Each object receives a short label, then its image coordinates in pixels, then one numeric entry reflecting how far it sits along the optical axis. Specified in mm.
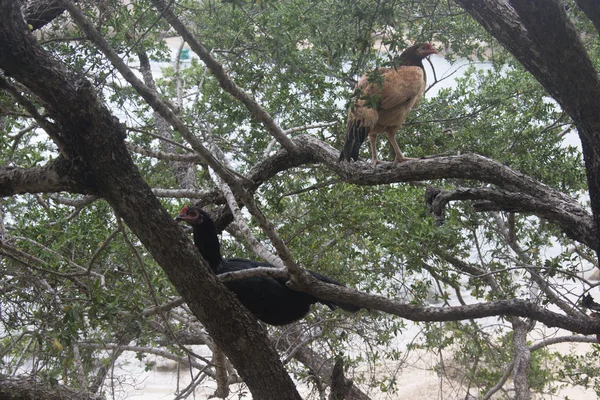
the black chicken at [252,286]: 3689
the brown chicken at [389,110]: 3779
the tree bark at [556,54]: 2822
